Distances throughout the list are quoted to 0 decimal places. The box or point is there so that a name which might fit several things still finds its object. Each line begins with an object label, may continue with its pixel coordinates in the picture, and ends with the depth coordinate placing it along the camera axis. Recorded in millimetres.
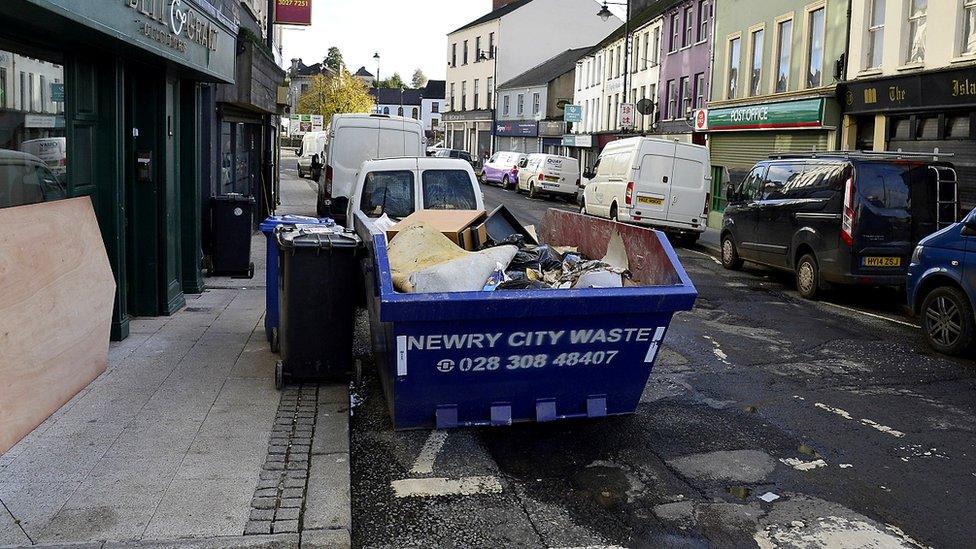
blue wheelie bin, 8938
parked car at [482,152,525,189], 48125
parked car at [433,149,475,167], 51750
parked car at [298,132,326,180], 49375
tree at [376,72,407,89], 163512
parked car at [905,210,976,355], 9781
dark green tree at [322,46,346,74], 158875
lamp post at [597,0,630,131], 35584
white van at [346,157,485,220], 12305
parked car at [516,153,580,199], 40312
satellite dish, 39281
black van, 13109
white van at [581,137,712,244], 22328
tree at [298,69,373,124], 68750
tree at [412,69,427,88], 176750
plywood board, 5805
